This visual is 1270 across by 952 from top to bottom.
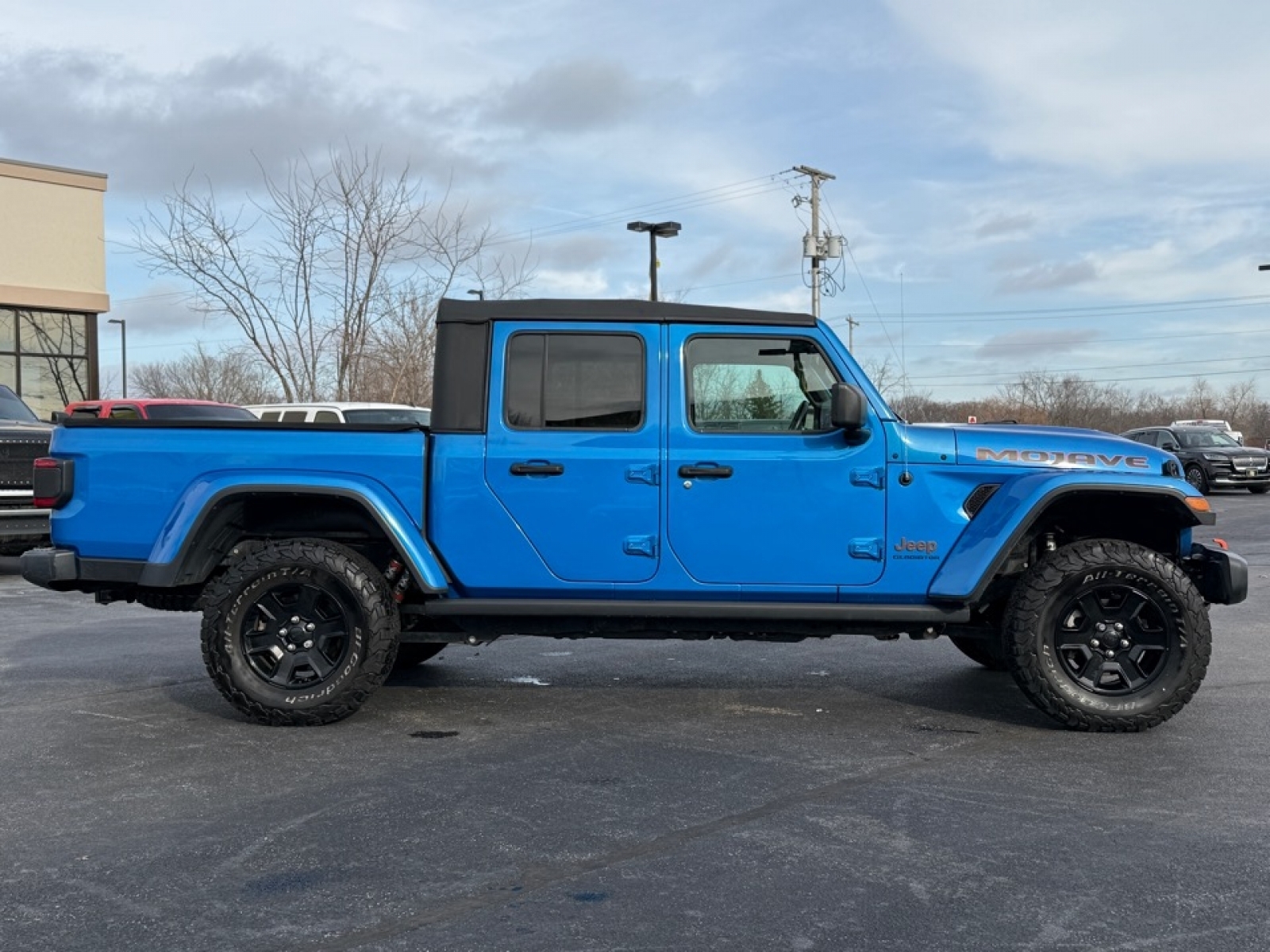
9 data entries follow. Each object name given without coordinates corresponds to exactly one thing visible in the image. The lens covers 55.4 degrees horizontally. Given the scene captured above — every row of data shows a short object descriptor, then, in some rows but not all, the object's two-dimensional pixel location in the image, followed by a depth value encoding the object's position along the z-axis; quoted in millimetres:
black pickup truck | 11656
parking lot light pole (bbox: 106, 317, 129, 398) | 56875
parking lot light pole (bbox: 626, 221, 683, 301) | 29516
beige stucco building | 24828
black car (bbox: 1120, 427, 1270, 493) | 28109
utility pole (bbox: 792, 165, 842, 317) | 41281
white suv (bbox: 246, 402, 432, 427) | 16109
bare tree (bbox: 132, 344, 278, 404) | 42941
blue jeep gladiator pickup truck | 5703
